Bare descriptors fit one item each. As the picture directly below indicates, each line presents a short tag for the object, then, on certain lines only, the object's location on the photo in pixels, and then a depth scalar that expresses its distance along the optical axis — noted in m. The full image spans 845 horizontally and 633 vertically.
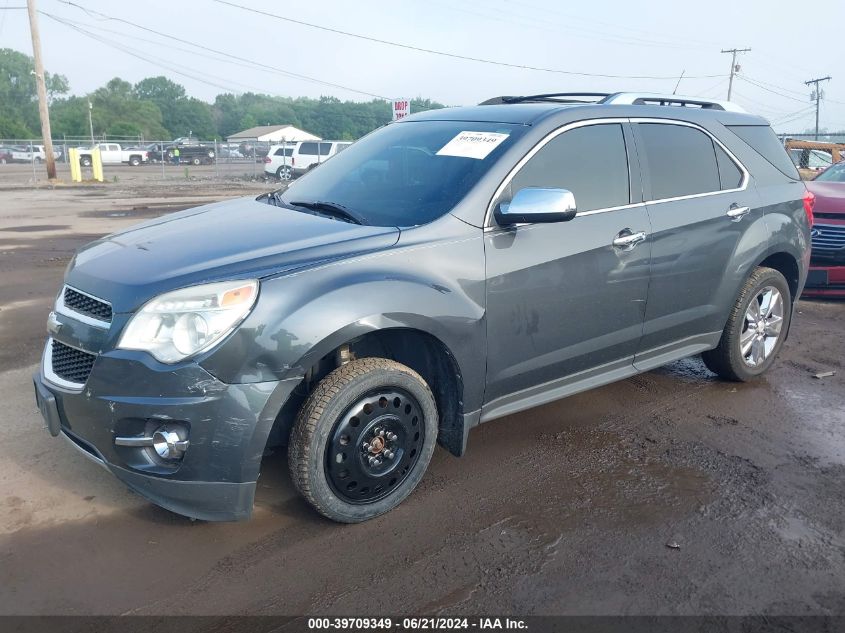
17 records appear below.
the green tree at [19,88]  84.45
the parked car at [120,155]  45.66
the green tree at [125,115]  75.75
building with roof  75.56
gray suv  2.78
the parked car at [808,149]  16.64
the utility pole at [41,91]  26.39
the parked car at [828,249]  7.43
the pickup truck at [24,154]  44.75
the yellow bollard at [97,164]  30.09
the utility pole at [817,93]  55.28
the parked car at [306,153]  30.41
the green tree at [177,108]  97.38
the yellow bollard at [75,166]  28.56
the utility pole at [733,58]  57.03
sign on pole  17.09
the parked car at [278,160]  31.09
